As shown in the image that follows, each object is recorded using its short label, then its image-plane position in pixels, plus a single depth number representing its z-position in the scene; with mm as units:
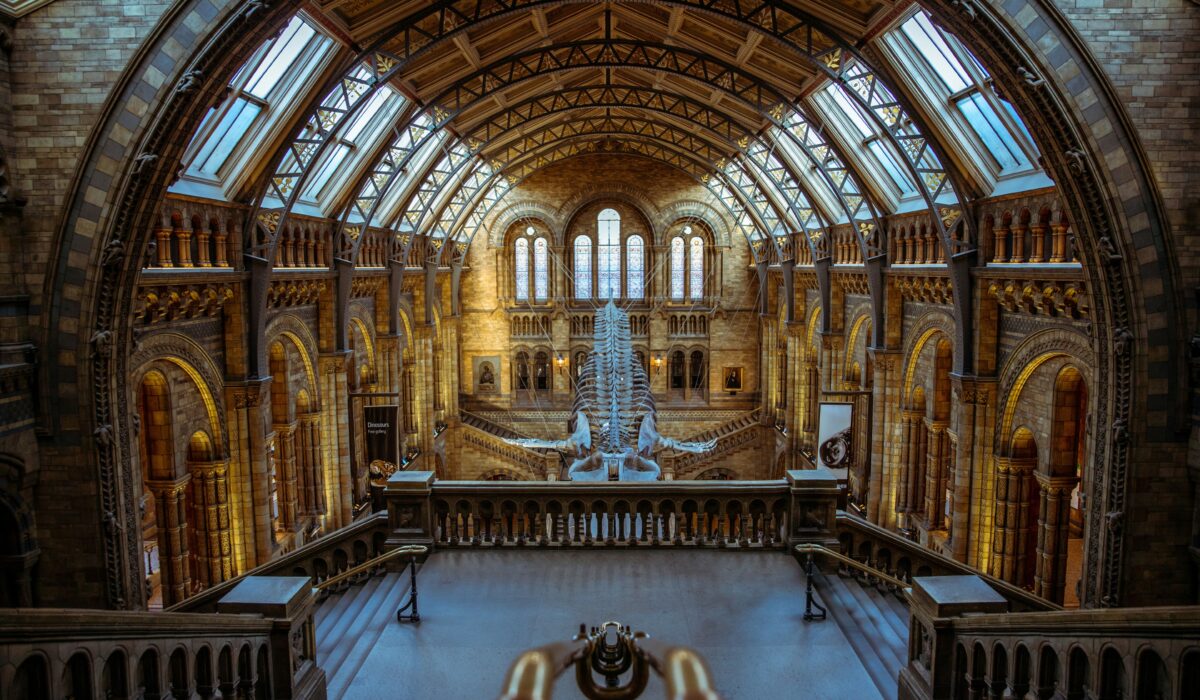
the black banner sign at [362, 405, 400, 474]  19938
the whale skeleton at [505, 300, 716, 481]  21453
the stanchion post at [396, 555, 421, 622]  7660
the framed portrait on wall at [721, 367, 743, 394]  36688
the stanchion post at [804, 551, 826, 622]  7691
